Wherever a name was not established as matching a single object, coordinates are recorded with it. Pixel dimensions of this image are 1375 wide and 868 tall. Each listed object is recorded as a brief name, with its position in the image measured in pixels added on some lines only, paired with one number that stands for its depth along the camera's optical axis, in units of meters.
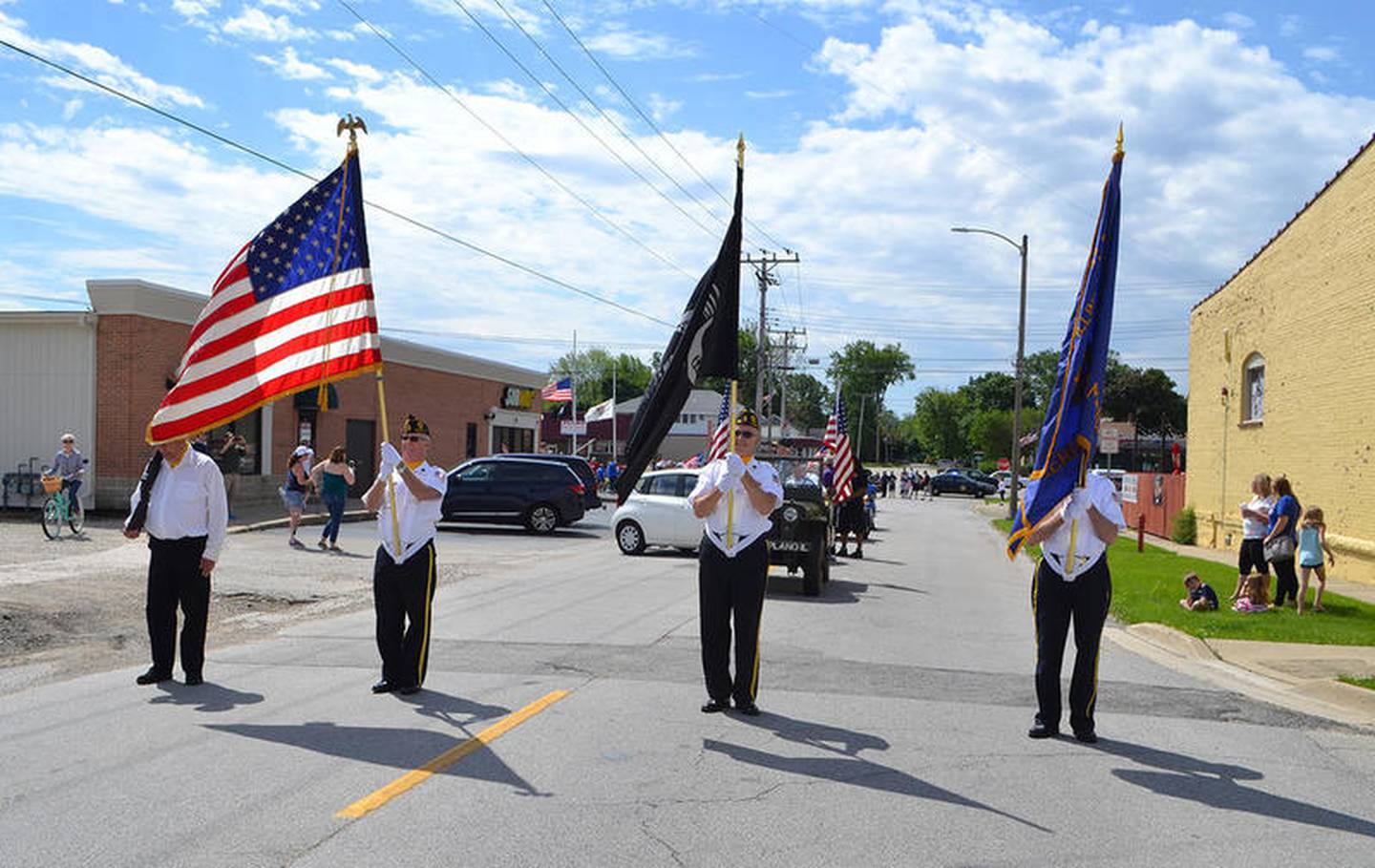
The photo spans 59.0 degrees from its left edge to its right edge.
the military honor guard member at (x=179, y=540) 8.18
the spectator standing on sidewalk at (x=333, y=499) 20.25
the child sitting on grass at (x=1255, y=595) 14.27
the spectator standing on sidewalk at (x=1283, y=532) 14.12
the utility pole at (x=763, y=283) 55.20
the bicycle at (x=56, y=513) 20.20
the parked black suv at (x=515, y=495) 26.81
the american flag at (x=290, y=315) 8.34
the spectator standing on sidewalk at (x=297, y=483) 20.92
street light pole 39.28
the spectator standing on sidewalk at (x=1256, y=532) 14.61
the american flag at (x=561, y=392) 47.66
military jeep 15.53
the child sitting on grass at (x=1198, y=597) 14.23
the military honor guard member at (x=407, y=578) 8.01
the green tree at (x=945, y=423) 138.38
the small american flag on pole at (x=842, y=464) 22.92
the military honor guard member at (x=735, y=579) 7.61
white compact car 20.92
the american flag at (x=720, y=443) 18.12
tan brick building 18.23
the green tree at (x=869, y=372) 156.12
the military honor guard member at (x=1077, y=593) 7.14
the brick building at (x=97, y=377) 26.27
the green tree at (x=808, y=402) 148.75
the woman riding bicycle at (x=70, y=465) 19.78
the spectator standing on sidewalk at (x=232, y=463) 26.20
